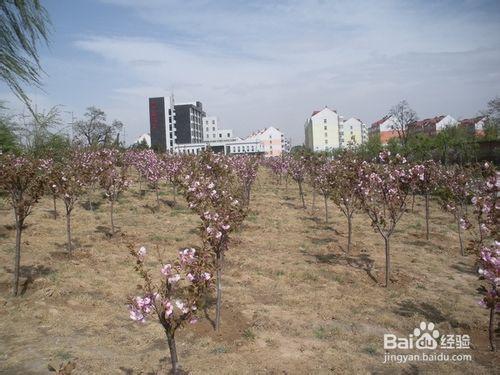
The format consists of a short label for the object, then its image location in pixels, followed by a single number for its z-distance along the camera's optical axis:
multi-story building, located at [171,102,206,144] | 118.94
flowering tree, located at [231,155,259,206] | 22.42
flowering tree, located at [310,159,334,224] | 15.95
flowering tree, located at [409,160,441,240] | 11.54
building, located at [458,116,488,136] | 54.70
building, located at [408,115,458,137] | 95.57
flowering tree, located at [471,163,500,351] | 5.15
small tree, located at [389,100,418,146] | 64.69
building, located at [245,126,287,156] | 132.12
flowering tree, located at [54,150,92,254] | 12.34
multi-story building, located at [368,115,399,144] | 116.19
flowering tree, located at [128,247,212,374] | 4.77
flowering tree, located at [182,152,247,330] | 8.23
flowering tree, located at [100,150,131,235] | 14.87
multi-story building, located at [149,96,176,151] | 117.97
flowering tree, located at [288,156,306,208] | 24.39
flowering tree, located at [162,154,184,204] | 22.10
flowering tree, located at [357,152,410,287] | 11.03
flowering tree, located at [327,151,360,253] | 12.41
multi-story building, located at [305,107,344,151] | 119.88
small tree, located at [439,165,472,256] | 15.16
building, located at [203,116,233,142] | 137.38
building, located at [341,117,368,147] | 127.06
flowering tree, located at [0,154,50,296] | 9.38
